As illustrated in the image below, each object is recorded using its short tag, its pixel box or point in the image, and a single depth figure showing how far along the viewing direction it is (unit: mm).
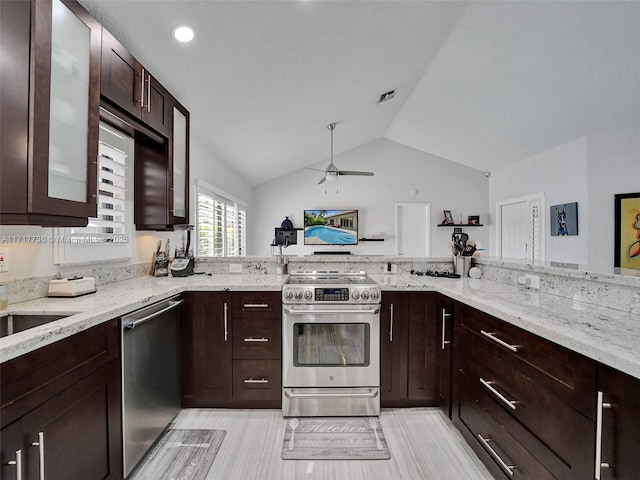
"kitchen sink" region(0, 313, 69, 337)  1300
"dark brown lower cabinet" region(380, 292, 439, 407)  2057
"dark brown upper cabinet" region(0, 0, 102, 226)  1077
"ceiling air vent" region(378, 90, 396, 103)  3875
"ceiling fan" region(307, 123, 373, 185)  4507
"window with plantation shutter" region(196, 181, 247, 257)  3369
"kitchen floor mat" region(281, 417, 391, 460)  1682
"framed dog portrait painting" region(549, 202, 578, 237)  3920
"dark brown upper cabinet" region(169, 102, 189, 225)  2252
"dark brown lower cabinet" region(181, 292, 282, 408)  2035
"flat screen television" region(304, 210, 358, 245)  6273
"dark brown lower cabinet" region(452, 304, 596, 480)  958
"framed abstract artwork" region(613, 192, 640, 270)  3385
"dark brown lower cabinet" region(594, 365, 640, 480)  791
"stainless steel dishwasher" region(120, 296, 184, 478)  1442
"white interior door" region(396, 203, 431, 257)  6352
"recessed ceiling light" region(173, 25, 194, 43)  1709
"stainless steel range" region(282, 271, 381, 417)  2012
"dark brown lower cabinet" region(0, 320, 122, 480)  890
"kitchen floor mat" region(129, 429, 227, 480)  1539
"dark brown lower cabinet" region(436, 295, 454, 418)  1906
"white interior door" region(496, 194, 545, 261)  4781
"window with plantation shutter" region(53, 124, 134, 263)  1719
